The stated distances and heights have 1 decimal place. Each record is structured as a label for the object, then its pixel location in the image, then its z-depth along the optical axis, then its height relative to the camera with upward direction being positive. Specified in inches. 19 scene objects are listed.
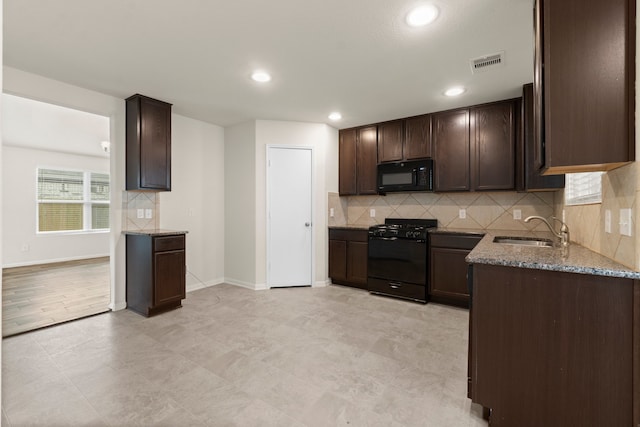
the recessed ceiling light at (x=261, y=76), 114.0 +50.4
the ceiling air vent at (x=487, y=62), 101.6 +50.0
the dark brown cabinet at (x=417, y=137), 157.3 +38.2
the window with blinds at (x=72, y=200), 241.8 +10.2
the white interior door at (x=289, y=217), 170.9 -2.5
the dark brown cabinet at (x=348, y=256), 168.6 -24.3
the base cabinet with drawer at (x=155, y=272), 128.3 -25.3
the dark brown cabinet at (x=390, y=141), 166.4 +38.2
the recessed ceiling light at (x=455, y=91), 126.6 +49.9
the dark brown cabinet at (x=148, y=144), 134.4 +30.2
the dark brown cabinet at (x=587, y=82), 57.7 +24.5
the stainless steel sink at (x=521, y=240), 107.9 -10.1
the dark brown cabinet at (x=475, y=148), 137.9 +29.6
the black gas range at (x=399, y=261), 146.9 -23.6
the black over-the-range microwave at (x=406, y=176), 155.3 +18.7
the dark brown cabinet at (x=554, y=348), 56.9 -26.6
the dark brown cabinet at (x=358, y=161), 175.9 +29.7
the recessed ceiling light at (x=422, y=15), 79.4 +51.4
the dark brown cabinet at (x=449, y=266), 137.4 -24.3
